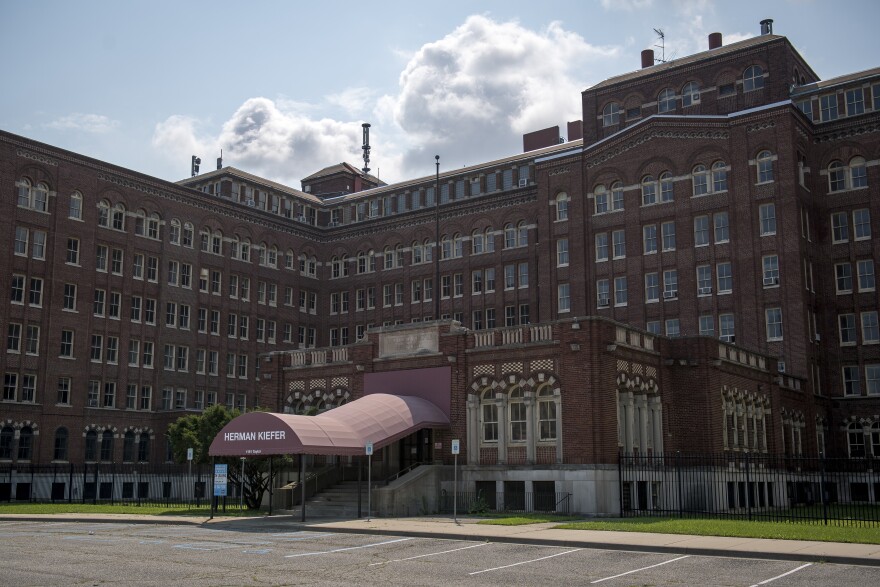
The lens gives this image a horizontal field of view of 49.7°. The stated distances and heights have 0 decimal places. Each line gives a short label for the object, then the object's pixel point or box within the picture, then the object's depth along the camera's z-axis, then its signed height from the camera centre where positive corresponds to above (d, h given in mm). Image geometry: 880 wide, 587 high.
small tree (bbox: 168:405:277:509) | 40875 +503
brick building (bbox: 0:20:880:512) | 45062 +12128
